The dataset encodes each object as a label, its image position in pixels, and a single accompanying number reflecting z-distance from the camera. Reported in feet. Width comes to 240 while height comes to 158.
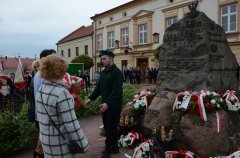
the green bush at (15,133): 11.95
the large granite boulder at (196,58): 12.19
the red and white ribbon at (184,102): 10.31
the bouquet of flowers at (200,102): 9.89
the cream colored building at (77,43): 80.29
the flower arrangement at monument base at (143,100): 12.34
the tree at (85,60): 67.58
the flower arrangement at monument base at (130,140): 11.44
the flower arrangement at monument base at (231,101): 10.68
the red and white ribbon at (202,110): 9.57
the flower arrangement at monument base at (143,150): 9.95
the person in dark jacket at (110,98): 9.89
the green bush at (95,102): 20.04
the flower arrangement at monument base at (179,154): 9.27
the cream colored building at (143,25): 42.42
